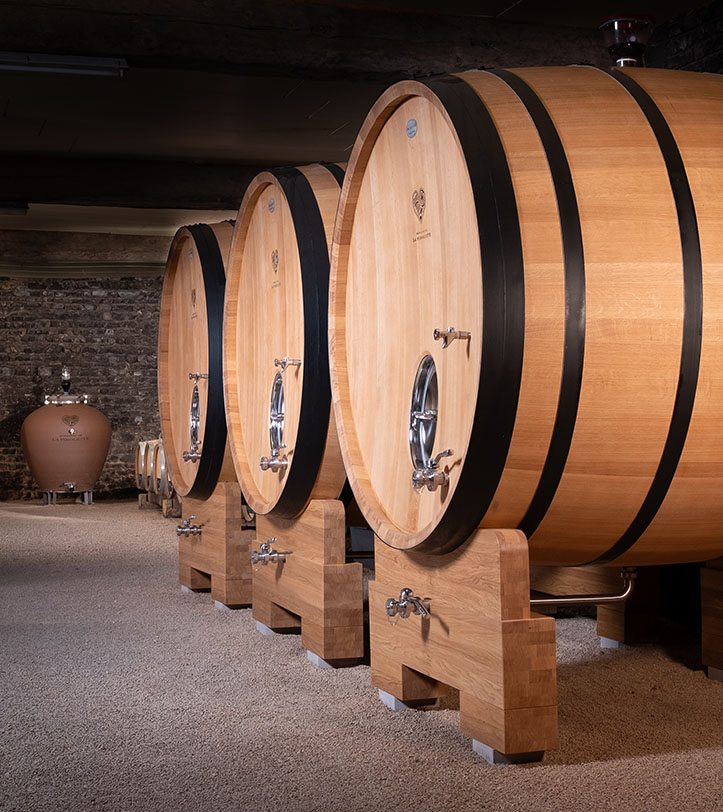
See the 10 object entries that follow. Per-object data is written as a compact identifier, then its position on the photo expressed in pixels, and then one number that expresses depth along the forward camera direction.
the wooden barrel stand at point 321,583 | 3.20
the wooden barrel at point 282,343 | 3.29
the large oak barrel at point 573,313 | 2.09
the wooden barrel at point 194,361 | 4.34
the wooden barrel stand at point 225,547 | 4.16
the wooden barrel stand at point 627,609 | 3.32
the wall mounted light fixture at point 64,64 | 5.25
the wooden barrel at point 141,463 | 8.77
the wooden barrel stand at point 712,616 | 2.82
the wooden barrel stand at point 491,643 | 2.16
